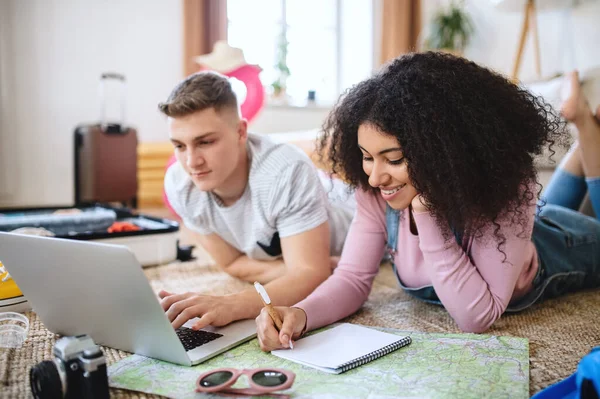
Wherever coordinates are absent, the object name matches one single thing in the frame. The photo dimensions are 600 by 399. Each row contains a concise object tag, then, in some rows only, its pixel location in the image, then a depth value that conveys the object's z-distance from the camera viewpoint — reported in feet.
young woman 3.01
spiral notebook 2.76
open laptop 2.43
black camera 2.27
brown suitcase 10.59
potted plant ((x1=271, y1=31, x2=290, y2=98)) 14.06
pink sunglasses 2.38
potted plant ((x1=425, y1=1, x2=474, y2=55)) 12.87
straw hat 8.76
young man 4.21
